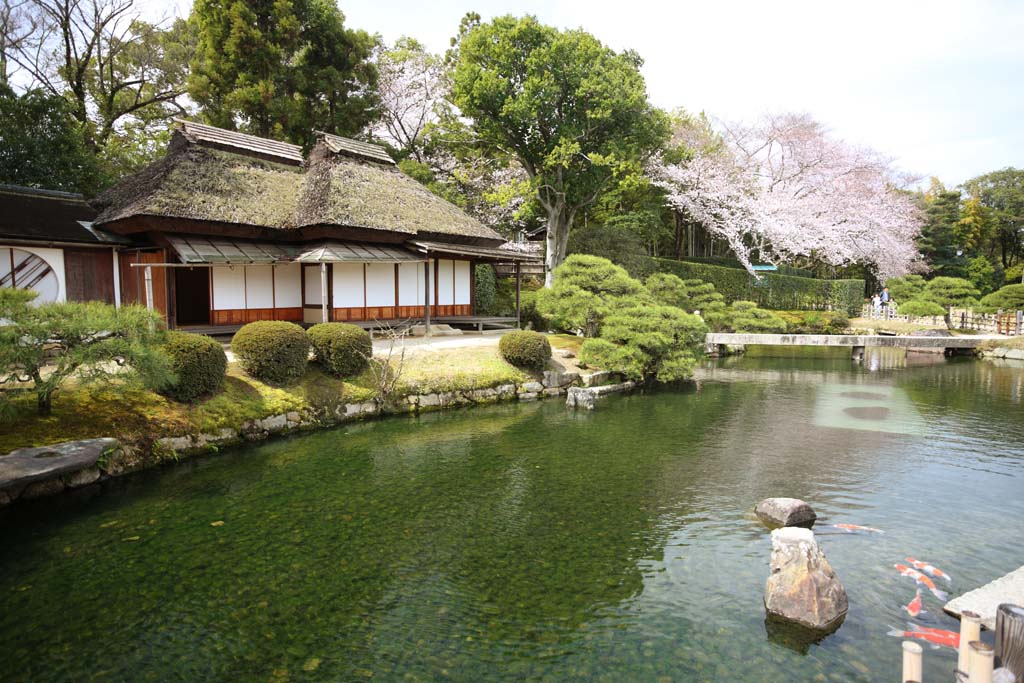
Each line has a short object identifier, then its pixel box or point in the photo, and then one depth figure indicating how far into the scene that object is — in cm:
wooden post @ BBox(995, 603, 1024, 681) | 374
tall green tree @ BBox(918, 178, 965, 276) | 3803
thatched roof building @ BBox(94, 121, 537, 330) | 1503
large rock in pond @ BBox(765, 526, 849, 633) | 505
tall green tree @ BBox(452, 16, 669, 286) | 2103
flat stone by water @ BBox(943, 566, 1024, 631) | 502
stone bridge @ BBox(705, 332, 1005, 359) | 2136
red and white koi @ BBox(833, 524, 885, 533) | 694
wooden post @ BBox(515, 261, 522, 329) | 1943
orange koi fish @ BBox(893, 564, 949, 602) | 551
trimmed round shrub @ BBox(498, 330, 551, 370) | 1504
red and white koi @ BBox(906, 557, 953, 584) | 587
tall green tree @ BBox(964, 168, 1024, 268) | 3978
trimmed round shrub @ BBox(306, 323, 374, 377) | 1225
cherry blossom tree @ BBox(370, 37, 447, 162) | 2647
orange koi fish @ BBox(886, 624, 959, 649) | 478
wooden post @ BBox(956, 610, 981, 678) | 355
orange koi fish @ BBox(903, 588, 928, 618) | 522
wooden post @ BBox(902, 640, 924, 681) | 349
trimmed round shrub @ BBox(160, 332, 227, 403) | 975
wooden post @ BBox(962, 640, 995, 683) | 334
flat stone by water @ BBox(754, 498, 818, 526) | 704
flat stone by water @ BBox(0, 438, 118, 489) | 714
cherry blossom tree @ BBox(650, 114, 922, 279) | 2792
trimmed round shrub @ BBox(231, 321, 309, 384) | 1117
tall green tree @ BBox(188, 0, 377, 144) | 2220
